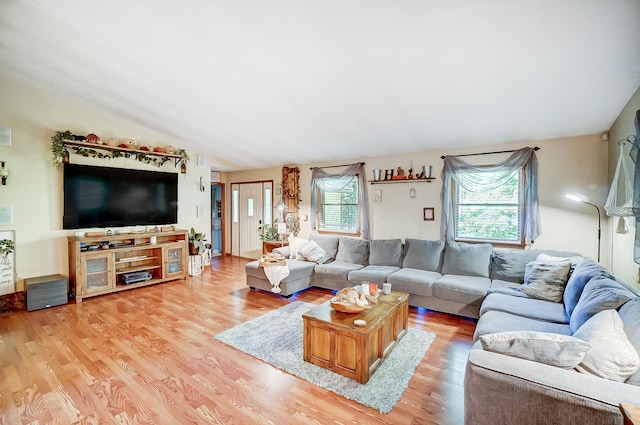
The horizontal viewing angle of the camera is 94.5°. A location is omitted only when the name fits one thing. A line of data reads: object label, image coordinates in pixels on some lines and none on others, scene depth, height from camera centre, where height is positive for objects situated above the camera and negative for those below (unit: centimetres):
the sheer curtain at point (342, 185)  544 +45
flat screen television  447 +16
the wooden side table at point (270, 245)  602 -79
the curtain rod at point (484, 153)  399 +80
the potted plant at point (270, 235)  633 -60
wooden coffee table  230 -110
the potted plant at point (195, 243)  571 -70
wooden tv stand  429 -88
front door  703 -18
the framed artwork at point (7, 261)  395 -74
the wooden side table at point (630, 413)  106 -77
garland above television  434 +95
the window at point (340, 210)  573 -6
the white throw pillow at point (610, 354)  139 -71
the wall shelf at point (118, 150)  446 +95
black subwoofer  390 -114
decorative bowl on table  263 -86
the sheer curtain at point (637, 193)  203 +10
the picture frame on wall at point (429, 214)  479 -11
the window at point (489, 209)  422 -2
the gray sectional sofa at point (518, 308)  138 -82
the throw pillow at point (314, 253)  494 -79
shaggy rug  218 -136
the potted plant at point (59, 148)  429 +85
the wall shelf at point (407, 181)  478 +46
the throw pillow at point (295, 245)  515 -66
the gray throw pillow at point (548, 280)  302 -77
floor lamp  352 -2
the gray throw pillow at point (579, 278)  243 -62
